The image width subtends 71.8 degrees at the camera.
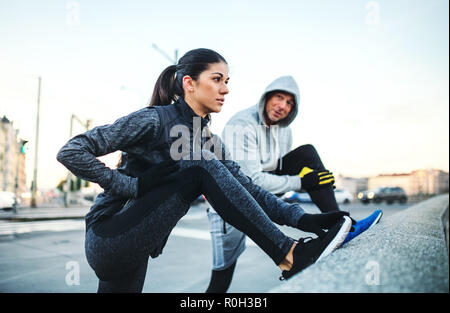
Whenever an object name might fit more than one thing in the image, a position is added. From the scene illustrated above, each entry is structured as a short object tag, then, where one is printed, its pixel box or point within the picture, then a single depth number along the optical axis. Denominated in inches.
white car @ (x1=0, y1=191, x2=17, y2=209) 716.0
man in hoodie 93.6
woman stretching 54.1
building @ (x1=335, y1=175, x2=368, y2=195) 5334.6
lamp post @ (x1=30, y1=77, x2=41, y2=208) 780.1
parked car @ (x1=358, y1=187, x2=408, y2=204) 1071.0
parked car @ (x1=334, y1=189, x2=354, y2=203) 1080.8
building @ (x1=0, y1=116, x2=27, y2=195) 2876.5
